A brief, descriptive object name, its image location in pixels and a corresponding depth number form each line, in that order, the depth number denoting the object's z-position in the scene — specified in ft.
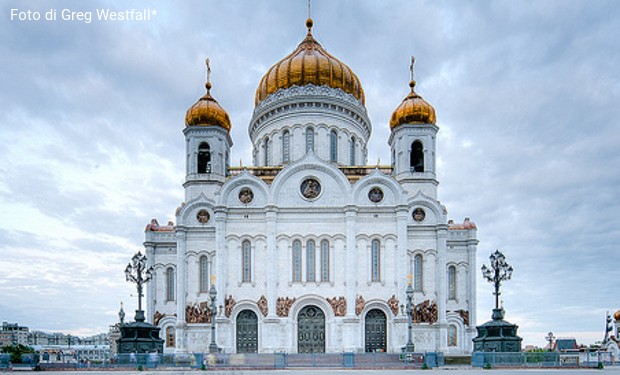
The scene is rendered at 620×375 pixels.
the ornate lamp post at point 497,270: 89.56
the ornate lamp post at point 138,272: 88.92
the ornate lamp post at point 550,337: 124.35
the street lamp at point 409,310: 100.73
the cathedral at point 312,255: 117.70
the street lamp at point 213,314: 95.91
